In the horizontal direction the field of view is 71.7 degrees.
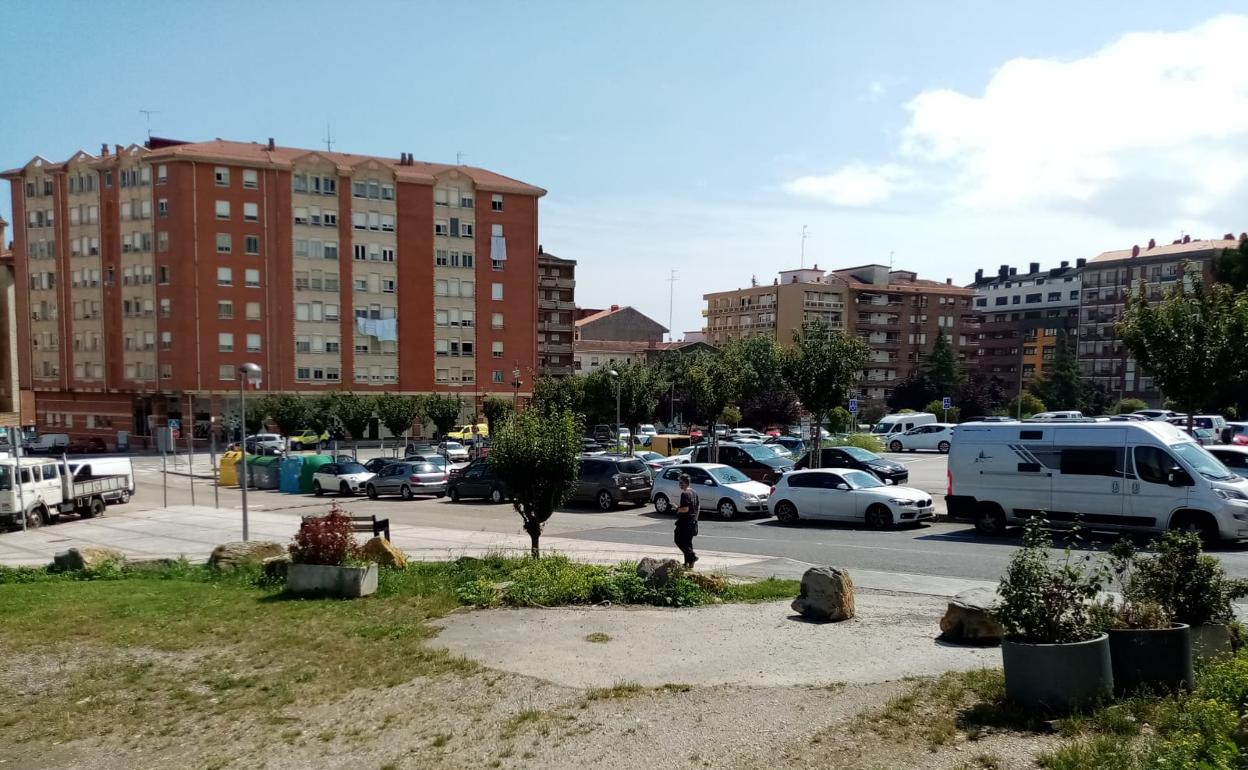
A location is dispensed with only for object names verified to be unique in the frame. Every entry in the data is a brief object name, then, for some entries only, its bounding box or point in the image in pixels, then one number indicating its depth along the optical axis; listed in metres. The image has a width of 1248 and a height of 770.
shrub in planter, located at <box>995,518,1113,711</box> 6.14
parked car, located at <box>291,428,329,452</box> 59.91
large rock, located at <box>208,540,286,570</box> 16.34
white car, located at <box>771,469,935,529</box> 20.55
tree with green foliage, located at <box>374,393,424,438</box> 51.91
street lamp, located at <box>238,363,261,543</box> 22.52
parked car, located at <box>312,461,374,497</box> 36.41
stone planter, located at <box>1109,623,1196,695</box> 6.25
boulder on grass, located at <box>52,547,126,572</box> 16.86
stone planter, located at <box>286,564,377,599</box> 13.12
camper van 16.05
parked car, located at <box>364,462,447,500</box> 33.84
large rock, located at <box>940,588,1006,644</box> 8.81
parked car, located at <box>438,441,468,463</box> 48.13
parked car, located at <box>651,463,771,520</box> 23.52
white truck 26.09
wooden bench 16.76
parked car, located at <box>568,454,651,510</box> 27.70
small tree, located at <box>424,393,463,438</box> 54.88
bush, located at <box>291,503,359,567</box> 13.51
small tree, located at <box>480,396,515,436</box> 47.97
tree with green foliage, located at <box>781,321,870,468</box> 29.50
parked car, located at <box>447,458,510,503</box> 31.44
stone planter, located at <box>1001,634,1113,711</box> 6.12
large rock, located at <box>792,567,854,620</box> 10.41
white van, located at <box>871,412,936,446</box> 52.78
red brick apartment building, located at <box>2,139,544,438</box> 67.81
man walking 14.61
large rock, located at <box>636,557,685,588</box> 12.30
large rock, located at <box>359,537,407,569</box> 15.02
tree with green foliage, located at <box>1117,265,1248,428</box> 20.94
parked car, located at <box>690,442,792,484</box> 29.58
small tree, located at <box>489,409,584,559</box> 15.12
